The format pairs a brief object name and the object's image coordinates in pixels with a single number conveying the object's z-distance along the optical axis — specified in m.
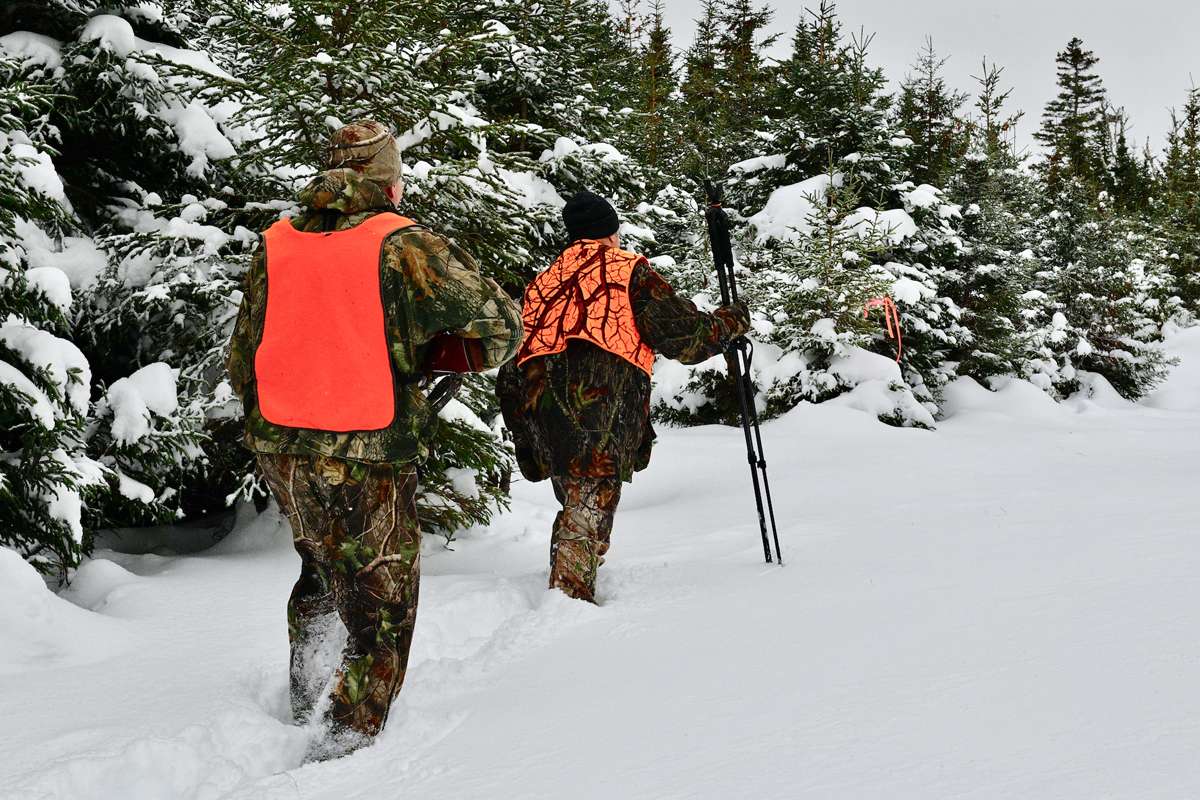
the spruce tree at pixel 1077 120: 41.69
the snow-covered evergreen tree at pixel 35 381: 4.68
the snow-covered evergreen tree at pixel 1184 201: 34.09
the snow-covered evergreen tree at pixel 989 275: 14.58
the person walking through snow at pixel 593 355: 4.61
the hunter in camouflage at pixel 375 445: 2.82
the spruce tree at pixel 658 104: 17.14
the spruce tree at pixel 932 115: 17.77
